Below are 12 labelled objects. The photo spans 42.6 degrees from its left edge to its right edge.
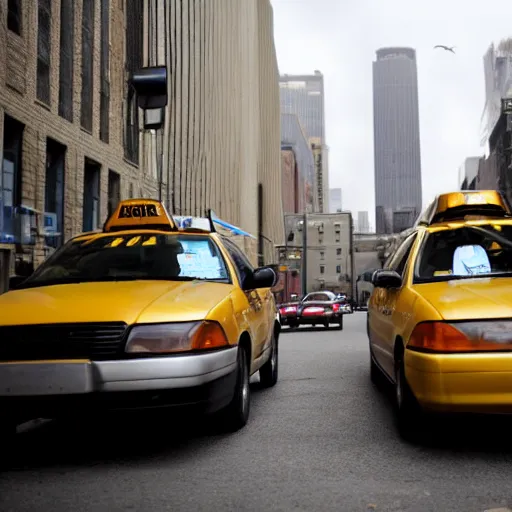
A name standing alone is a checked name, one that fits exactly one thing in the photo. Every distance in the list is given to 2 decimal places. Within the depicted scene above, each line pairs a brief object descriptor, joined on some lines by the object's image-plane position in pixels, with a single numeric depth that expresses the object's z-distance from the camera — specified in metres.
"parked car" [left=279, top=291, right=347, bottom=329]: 22.27
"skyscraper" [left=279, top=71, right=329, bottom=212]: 193.75
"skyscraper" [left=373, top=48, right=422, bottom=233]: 161.88
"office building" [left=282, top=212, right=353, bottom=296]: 85.38
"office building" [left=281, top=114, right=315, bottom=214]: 123.75
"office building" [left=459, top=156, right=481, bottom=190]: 118.52
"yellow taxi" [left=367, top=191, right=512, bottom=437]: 4.13
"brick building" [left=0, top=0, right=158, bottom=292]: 17.17
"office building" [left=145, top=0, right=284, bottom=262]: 39.16
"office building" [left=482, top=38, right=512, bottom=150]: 98.19
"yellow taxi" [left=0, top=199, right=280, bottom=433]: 3.97
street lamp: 27.46
